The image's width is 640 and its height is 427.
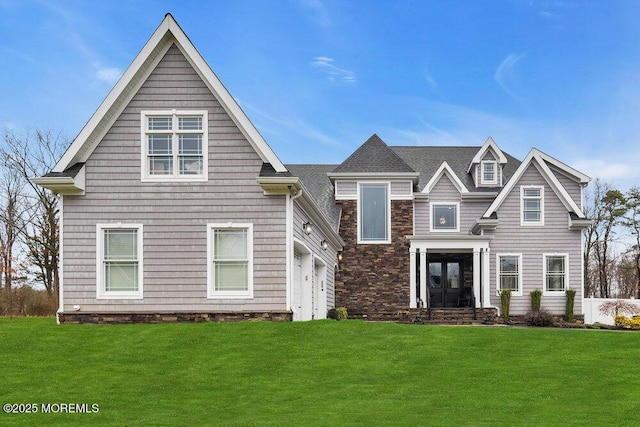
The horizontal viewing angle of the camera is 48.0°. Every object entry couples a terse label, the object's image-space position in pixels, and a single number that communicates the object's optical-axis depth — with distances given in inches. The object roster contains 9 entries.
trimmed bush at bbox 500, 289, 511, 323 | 1219.2
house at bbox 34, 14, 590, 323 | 693.3
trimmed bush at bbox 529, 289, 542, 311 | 1221.1
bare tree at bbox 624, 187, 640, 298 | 1850.4
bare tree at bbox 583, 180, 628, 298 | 1877.5
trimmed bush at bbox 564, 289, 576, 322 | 1216.2
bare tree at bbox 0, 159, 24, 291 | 1561.3
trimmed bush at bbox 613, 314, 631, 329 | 1120.9
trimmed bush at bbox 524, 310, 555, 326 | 1138.0
